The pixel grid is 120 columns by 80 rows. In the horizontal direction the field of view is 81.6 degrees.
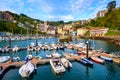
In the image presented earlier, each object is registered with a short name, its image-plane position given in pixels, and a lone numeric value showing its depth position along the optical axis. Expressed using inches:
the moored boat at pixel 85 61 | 728.9
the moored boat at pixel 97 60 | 761.7
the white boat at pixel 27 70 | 563.5
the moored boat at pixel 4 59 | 752.7
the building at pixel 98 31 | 2470.0
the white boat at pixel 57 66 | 609.6
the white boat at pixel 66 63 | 681.3
